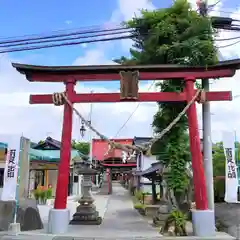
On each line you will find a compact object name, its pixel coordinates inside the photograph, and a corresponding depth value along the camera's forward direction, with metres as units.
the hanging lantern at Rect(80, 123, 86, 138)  22.38
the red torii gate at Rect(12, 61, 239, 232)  9.17
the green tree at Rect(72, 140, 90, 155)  60.85
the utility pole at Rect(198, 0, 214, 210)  9.88
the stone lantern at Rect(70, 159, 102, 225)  11.43
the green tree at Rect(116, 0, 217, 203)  10.29
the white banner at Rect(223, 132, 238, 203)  9.10
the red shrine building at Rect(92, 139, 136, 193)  35.06
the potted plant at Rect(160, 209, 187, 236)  8.75
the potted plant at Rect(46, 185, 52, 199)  18.35
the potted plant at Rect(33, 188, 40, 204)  17.88
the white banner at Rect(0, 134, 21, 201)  9.10
